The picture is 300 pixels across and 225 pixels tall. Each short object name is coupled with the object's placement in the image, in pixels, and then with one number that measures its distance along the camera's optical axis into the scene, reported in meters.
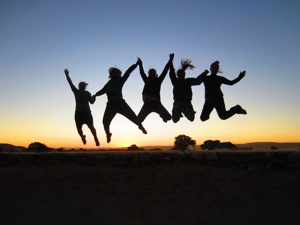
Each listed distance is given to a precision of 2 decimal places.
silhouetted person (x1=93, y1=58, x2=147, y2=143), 9.45
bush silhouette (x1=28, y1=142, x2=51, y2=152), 32.34
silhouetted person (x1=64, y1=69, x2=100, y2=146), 10.04
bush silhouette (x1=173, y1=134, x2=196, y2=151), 50.50
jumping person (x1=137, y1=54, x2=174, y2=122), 9.46
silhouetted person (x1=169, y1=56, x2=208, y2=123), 9.49
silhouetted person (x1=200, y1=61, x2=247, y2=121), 9.58
